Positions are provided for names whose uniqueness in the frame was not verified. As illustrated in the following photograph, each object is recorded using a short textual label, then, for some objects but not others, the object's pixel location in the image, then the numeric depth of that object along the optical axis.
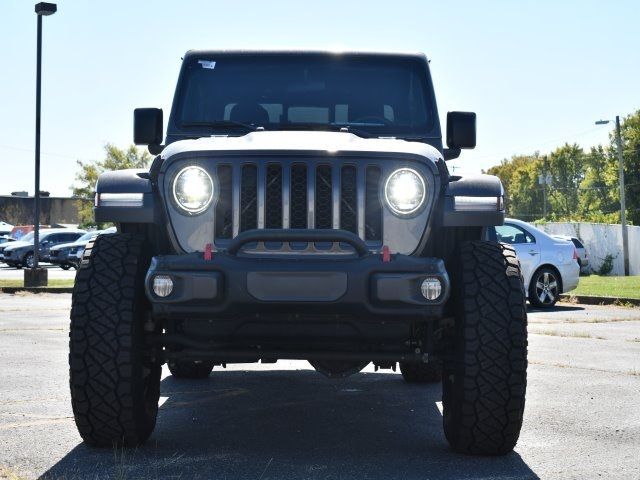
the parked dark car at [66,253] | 37.94
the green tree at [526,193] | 112.31
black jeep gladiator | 5.20
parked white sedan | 17.98
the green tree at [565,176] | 104.81
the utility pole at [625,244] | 39.34
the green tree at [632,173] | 71.69
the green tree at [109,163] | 84.19
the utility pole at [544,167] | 109.31
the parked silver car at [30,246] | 40.47
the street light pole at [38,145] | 24.60
